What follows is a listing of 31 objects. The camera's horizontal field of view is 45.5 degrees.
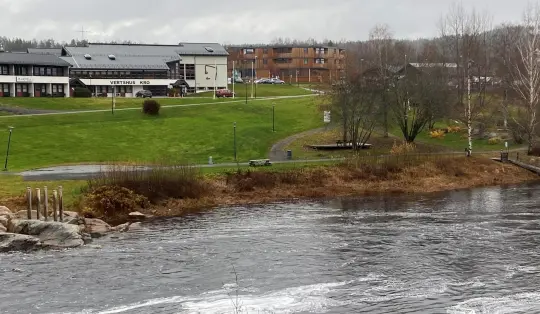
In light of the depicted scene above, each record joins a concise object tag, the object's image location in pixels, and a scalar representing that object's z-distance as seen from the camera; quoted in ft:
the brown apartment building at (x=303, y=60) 646.33
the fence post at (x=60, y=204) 144.59
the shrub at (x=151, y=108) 295.69
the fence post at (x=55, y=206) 145.59
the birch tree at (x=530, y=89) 242.78
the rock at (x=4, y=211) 145.07
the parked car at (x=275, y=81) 551.92
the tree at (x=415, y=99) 257.34
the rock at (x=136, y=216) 159.22
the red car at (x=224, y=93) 405.37
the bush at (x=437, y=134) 281.74
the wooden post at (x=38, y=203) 143.74
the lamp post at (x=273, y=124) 282.87
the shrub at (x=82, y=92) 381.40
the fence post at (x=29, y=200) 142.31
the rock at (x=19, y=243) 124.00
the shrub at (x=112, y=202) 160.97
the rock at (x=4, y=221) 137.39
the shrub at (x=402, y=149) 221.97
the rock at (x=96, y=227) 140.02
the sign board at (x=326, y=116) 254.68
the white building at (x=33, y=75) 369.09
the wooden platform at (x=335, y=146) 250.57
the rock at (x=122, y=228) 143.64
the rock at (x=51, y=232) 127.13
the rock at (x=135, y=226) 145.07
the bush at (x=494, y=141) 270.87
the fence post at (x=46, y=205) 143.54
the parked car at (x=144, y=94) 391.04
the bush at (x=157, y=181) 171.01
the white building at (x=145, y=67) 418.31
